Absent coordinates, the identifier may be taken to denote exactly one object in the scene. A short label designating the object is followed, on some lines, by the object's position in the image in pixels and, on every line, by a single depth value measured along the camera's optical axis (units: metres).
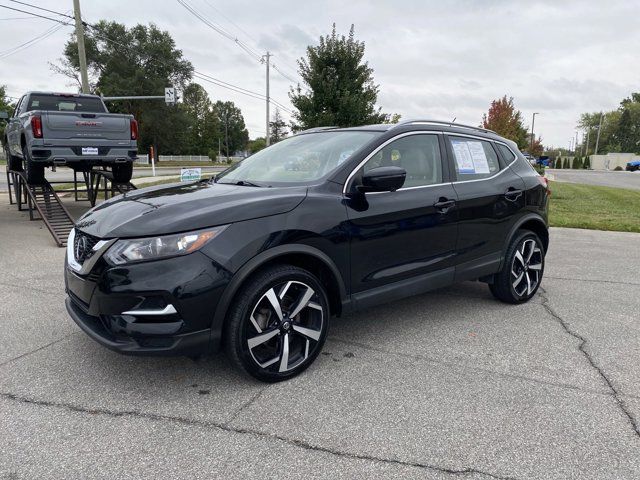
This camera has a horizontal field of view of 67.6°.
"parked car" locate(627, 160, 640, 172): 58.24
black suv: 2.68
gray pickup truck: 8.27
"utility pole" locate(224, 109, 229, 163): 99.44
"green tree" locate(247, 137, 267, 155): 126.65
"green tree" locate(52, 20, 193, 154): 48.50
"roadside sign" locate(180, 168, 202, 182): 10.40
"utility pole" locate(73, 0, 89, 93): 18.00
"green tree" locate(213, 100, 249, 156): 108.99
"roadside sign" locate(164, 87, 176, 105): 28.61
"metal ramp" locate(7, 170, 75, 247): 7.64
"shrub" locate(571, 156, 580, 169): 71.50
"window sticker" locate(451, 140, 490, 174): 4.20
